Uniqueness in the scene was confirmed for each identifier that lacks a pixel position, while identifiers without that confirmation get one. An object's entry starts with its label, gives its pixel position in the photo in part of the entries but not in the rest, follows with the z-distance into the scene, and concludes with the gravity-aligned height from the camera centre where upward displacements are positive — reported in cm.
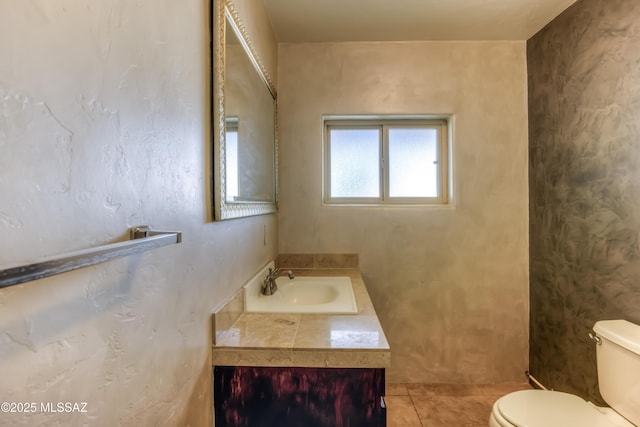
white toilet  126 -83
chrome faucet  169 -39
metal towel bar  31 -6
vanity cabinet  104 -62
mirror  106 +38
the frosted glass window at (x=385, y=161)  233 +38
